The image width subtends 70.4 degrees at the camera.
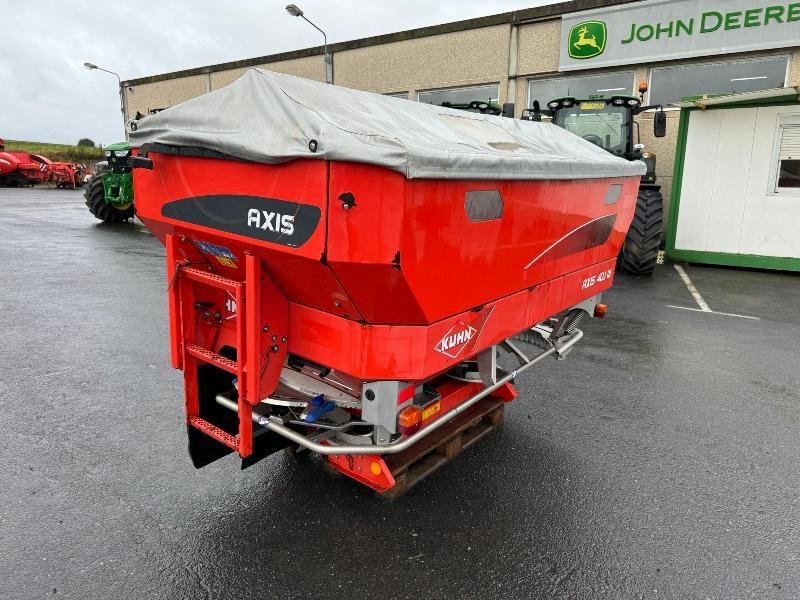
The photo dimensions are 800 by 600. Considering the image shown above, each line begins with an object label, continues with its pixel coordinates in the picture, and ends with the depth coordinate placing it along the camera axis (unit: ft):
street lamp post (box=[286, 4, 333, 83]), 53.57
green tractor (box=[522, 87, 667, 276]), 29.76
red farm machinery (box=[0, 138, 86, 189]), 87.97
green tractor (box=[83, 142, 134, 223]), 46.80
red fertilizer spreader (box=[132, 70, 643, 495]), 6.76
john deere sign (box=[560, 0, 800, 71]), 36.29
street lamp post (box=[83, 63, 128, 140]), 92.87
